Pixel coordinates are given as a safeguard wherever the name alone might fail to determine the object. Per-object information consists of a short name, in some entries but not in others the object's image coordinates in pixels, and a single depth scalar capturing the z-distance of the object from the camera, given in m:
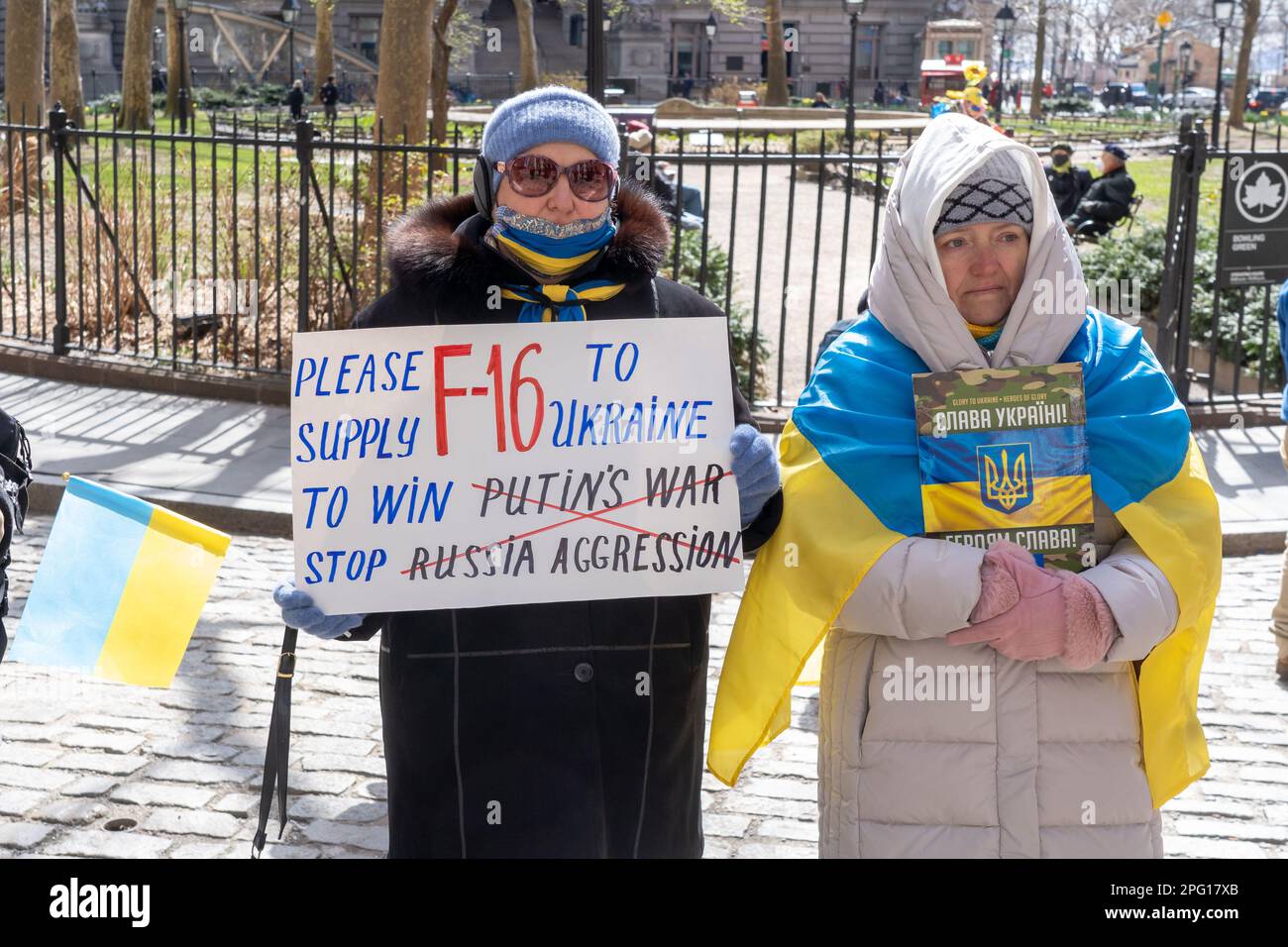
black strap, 3.04
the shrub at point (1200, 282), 11.23
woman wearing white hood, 2.61
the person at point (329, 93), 33.72
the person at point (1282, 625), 5.76
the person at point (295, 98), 38.72
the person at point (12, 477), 2.96
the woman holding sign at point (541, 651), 2.82
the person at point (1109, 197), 16.94
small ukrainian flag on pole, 3.10
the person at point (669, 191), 10.53
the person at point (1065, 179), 17.64
